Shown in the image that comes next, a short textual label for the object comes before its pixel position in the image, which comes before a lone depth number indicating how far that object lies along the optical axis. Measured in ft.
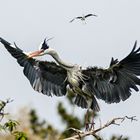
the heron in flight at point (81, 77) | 60.75
